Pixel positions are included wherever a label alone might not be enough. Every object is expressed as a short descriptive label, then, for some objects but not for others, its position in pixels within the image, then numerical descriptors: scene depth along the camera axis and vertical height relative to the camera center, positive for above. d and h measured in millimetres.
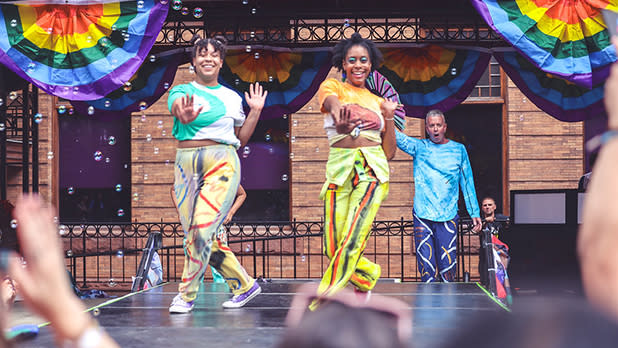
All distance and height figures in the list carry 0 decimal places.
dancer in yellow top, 4375 +18
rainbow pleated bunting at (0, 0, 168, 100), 6742 +1329
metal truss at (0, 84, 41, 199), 8531 +333
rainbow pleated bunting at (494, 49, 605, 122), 8867 +1034
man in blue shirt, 7410 -325
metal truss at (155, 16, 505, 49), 8875 +1881
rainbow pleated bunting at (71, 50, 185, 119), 8992 +1106
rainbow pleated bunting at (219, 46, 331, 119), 9234 +1338
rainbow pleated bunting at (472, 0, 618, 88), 6691 +1414
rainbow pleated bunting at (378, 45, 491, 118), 9234 +1340
